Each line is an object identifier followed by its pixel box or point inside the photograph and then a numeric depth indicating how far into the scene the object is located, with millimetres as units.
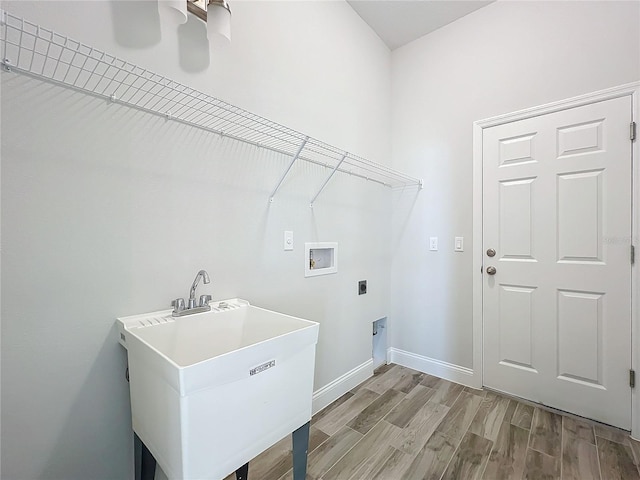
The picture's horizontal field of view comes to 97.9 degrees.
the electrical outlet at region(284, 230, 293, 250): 1687
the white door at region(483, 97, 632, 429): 1673
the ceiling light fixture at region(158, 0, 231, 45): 1181
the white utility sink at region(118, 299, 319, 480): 725
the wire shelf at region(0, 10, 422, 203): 862
